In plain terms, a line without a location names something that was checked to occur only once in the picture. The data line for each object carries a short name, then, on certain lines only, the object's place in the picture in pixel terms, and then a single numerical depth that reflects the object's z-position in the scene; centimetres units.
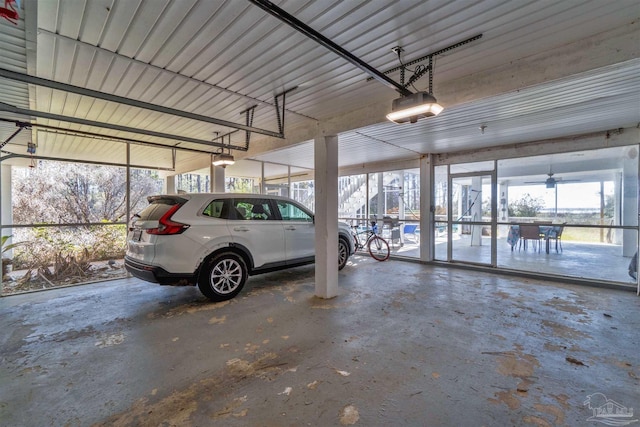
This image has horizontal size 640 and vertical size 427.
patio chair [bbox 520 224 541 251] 604
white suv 347
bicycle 732
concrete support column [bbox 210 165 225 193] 654
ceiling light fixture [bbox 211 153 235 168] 498
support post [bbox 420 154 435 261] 691
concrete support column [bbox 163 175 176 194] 870
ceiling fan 583
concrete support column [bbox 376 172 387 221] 888
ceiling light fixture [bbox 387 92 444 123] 257
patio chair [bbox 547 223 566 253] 582
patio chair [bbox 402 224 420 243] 823
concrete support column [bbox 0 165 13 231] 669
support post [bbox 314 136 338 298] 408
